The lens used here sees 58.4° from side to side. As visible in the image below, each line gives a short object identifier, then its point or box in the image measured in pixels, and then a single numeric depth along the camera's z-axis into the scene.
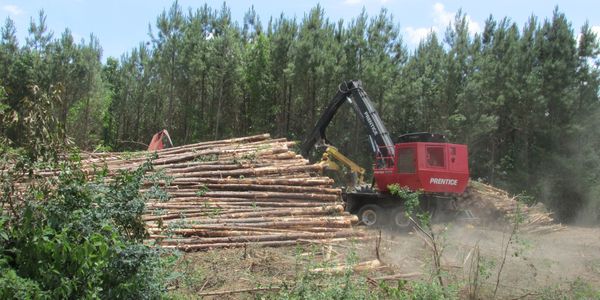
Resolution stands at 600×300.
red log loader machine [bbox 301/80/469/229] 12.77
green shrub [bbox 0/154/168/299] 4.57
